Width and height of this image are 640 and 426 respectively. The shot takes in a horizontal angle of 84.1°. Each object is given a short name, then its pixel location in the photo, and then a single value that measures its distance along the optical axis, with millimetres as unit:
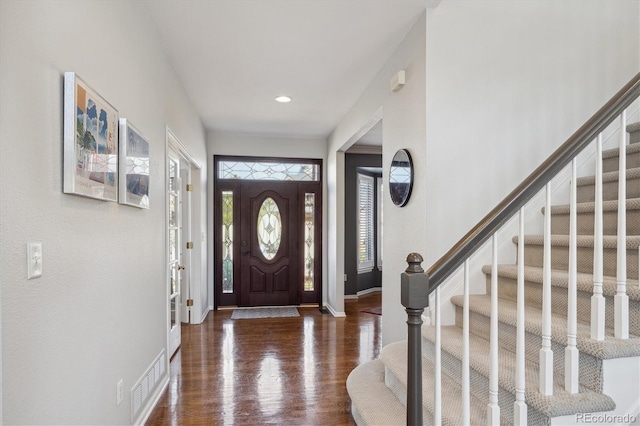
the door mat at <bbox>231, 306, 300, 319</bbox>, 5062
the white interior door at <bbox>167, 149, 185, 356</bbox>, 3689
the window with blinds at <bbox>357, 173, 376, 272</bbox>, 6609
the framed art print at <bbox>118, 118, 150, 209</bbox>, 1871
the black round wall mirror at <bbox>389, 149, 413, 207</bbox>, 2598
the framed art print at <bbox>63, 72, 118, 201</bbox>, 1352
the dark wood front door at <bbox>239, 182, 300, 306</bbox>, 5637
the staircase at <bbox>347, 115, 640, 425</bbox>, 1356
